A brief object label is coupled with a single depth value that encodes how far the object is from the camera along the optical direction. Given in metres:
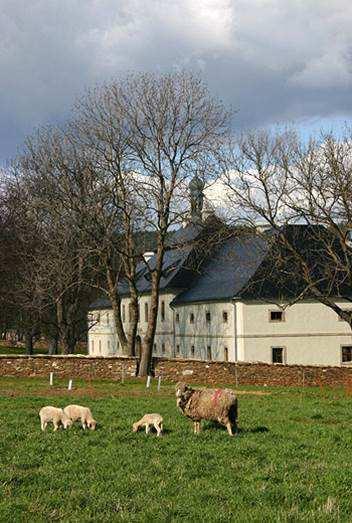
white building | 52.78
